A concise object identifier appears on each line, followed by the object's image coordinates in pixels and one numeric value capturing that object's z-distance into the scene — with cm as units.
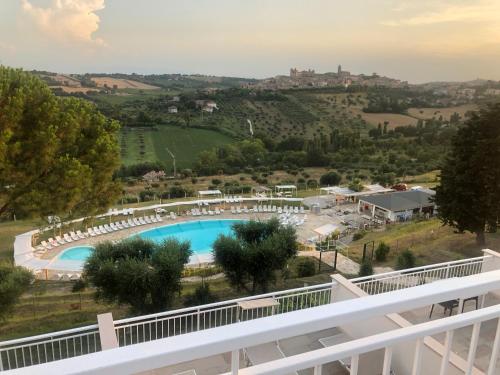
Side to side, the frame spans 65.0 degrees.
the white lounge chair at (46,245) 1853
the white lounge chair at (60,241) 1919
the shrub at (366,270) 1048
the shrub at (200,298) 921
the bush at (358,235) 1901
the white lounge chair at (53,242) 1896
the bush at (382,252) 1312
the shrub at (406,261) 1060
